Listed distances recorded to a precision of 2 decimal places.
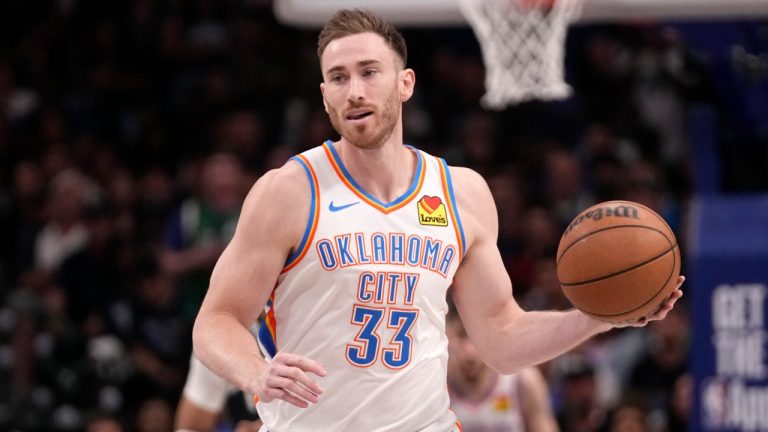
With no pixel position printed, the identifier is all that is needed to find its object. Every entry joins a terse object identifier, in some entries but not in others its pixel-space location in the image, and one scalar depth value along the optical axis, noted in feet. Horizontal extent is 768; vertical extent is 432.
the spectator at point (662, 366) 65.26
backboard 50.24
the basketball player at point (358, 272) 30.89
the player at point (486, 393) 51.70
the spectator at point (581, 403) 61.72
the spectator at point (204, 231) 66.28
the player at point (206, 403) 42.32
